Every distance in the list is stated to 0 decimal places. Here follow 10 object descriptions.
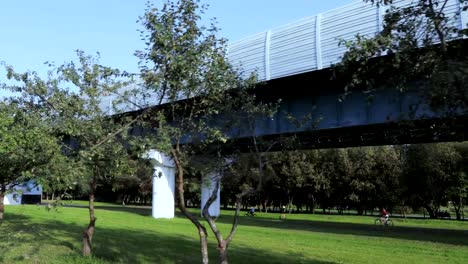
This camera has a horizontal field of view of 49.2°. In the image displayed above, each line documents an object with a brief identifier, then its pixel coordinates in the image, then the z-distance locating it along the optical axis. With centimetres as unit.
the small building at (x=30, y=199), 6819
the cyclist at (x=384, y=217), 3772
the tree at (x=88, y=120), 1152
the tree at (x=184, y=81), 952
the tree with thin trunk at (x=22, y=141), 1183
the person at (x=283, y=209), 6681
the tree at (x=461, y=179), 5322
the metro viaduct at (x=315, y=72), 2184
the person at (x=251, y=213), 5201
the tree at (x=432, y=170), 5425
